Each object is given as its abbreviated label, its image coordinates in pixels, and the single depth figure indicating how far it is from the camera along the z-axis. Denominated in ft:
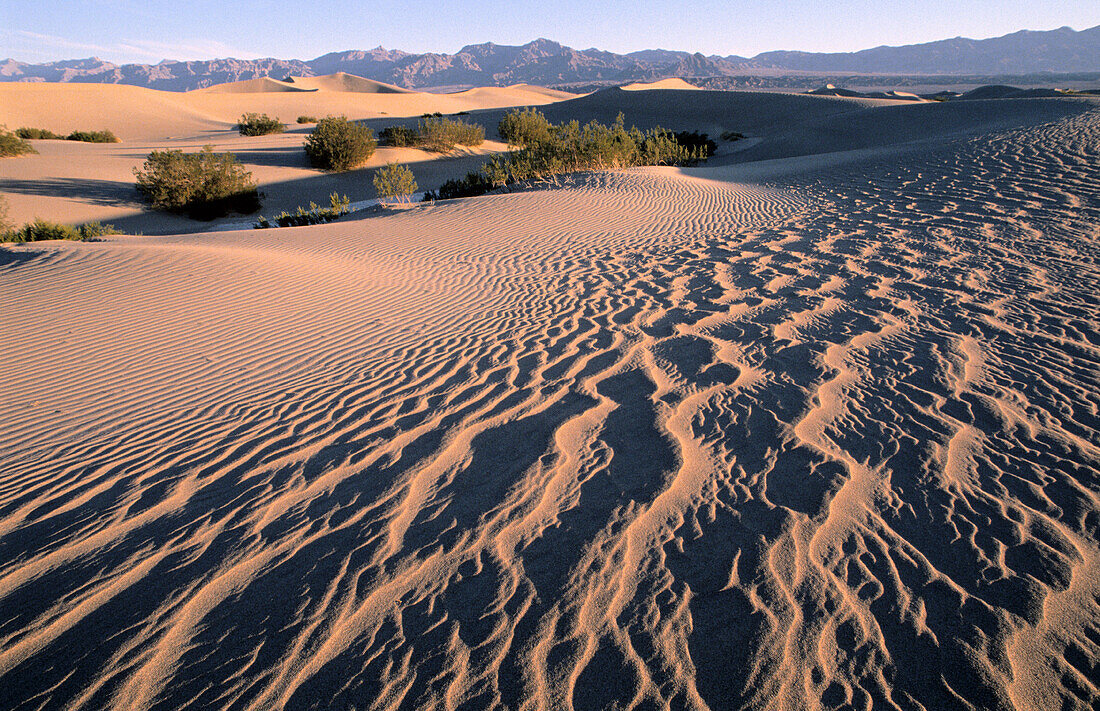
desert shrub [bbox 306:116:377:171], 53.67
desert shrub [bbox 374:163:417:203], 42.04
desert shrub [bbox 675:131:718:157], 72.33
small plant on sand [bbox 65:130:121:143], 69.08
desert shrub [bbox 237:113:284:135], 78.48
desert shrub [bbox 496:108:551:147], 48.33
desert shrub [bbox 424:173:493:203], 42.98
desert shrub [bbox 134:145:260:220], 40.06
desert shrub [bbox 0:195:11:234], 28.96
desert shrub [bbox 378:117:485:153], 64.34
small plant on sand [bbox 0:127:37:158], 49.39
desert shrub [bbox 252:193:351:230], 37.45
